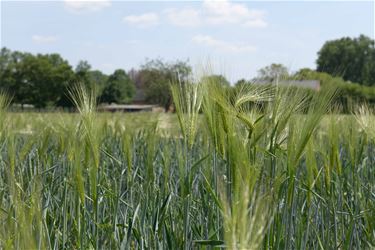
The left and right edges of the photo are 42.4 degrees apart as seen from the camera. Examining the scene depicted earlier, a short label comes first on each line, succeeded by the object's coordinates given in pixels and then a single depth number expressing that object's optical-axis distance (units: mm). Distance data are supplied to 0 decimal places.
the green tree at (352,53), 66312
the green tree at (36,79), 40000
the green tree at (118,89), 49812
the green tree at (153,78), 41753
